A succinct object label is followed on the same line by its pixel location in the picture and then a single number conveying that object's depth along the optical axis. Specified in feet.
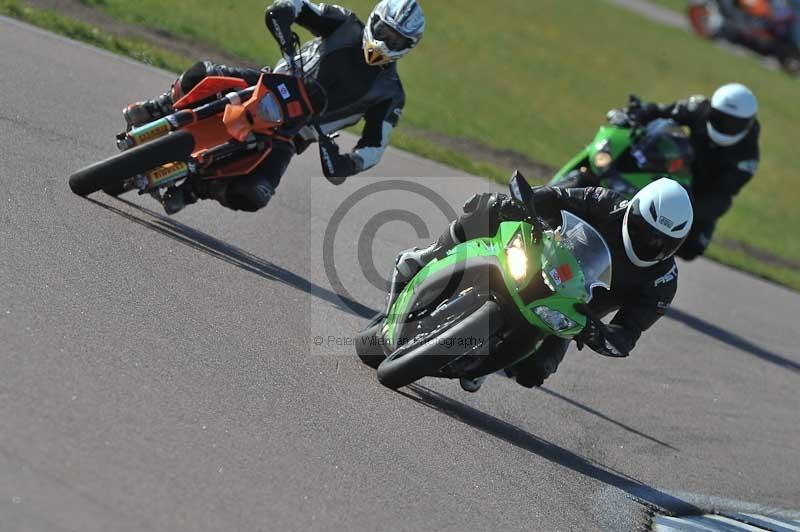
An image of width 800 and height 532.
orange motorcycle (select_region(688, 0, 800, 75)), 191.83
